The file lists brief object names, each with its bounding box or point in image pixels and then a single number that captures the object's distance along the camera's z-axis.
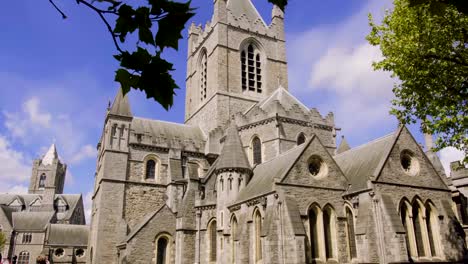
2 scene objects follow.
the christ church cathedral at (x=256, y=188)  17.66
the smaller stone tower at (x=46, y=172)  84.25
